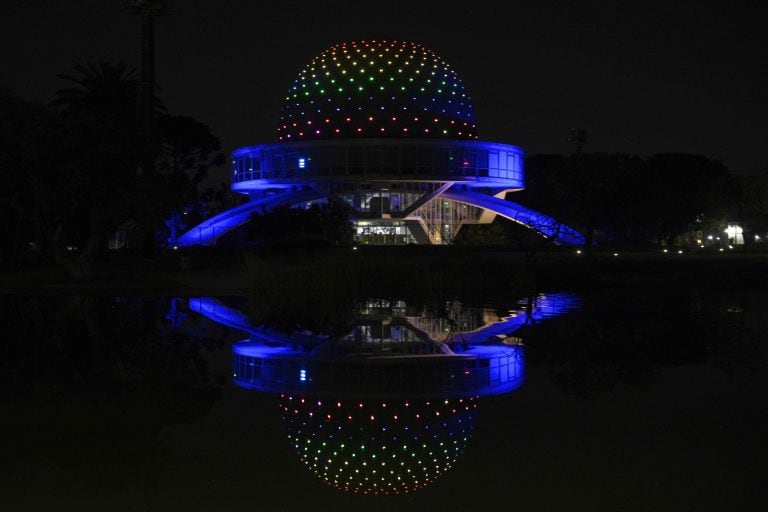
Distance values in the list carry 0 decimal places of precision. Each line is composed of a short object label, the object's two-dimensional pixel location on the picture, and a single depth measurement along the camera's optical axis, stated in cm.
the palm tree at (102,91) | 5522
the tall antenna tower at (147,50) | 4956
